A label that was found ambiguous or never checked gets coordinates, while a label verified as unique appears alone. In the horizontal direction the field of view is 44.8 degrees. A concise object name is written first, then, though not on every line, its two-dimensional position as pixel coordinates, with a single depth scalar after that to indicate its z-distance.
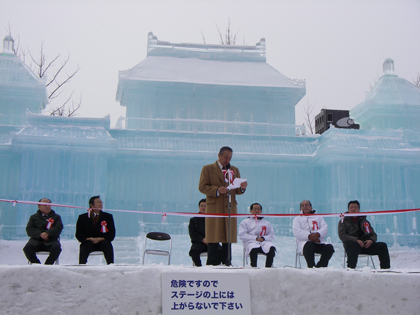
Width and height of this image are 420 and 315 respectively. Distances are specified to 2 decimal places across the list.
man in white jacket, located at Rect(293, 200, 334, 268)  6.48
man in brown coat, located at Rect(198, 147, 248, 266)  5.62
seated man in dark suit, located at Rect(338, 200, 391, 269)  6.55
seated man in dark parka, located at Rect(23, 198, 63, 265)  6.56
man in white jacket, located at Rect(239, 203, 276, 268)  6.56
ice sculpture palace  11.67
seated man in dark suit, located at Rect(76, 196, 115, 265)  6.60
